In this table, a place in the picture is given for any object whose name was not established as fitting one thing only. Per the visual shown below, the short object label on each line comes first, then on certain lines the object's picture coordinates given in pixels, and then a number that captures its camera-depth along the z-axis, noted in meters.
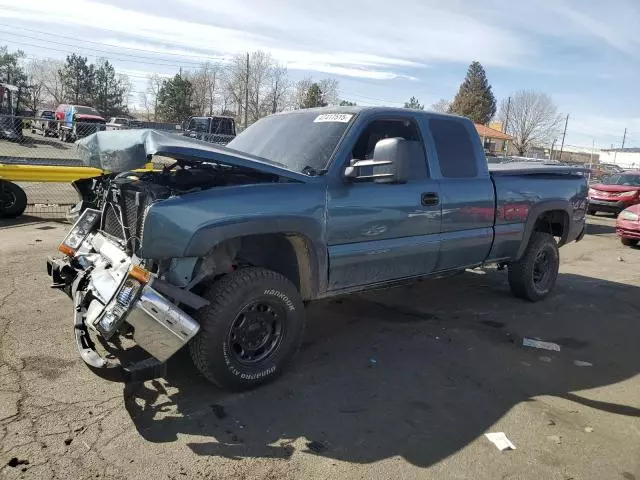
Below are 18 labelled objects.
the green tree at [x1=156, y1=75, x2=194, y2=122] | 55.12
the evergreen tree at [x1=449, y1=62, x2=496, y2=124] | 69.81
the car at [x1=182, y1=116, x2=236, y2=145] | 28.36
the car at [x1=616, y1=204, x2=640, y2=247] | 11.20
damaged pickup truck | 3.36
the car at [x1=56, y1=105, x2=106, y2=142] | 36.31
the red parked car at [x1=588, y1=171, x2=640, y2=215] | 17.23
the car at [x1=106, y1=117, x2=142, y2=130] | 29.46
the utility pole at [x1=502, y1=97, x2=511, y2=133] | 76.94
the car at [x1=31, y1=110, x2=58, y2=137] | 41.59
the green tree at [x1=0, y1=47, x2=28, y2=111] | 52.50
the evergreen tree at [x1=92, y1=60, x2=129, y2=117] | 60.69
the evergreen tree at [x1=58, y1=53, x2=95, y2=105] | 59.94
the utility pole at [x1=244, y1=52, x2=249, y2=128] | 60.06
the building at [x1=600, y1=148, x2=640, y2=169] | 104.00
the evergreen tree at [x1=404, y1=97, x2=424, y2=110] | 68.01
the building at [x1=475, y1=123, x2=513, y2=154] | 55.25
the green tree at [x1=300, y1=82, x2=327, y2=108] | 52.53
